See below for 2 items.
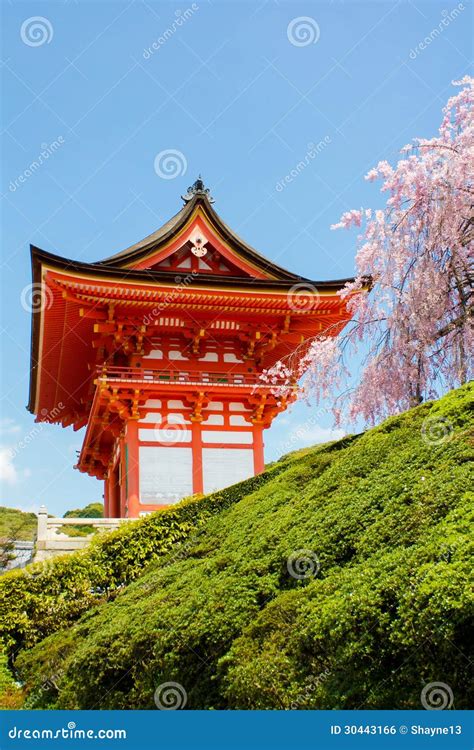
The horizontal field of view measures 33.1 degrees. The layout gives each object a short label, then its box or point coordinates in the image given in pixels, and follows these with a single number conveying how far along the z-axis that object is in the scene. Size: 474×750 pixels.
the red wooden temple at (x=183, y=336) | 19.00
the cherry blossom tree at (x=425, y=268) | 13.62
